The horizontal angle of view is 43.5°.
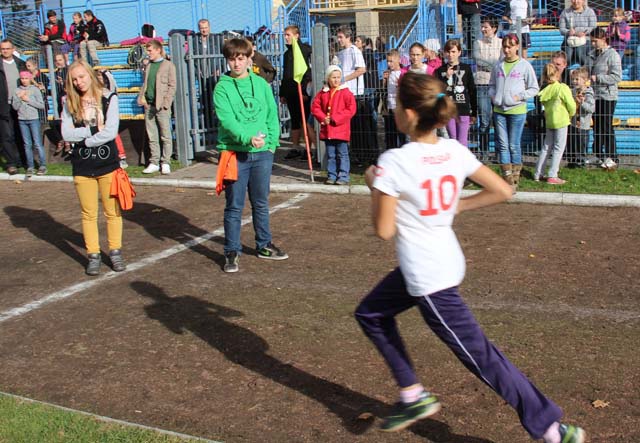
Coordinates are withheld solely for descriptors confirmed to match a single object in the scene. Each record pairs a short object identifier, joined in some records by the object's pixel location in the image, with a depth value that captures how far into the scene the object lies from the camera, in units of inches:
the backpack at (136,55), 713.5
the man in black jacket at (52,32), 883.4
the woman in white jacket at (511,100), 428.5
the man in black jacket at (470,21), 508.1
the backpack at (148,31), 779.5
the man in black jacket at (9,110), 541.0
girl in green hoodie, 433.1
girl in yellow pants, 290.2
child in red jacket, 446.3
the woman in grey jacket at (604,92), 457.4
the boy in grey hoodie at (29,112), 536.4
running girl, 149.3
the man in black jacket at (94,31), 816.9
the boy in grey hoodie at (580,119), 453.7
